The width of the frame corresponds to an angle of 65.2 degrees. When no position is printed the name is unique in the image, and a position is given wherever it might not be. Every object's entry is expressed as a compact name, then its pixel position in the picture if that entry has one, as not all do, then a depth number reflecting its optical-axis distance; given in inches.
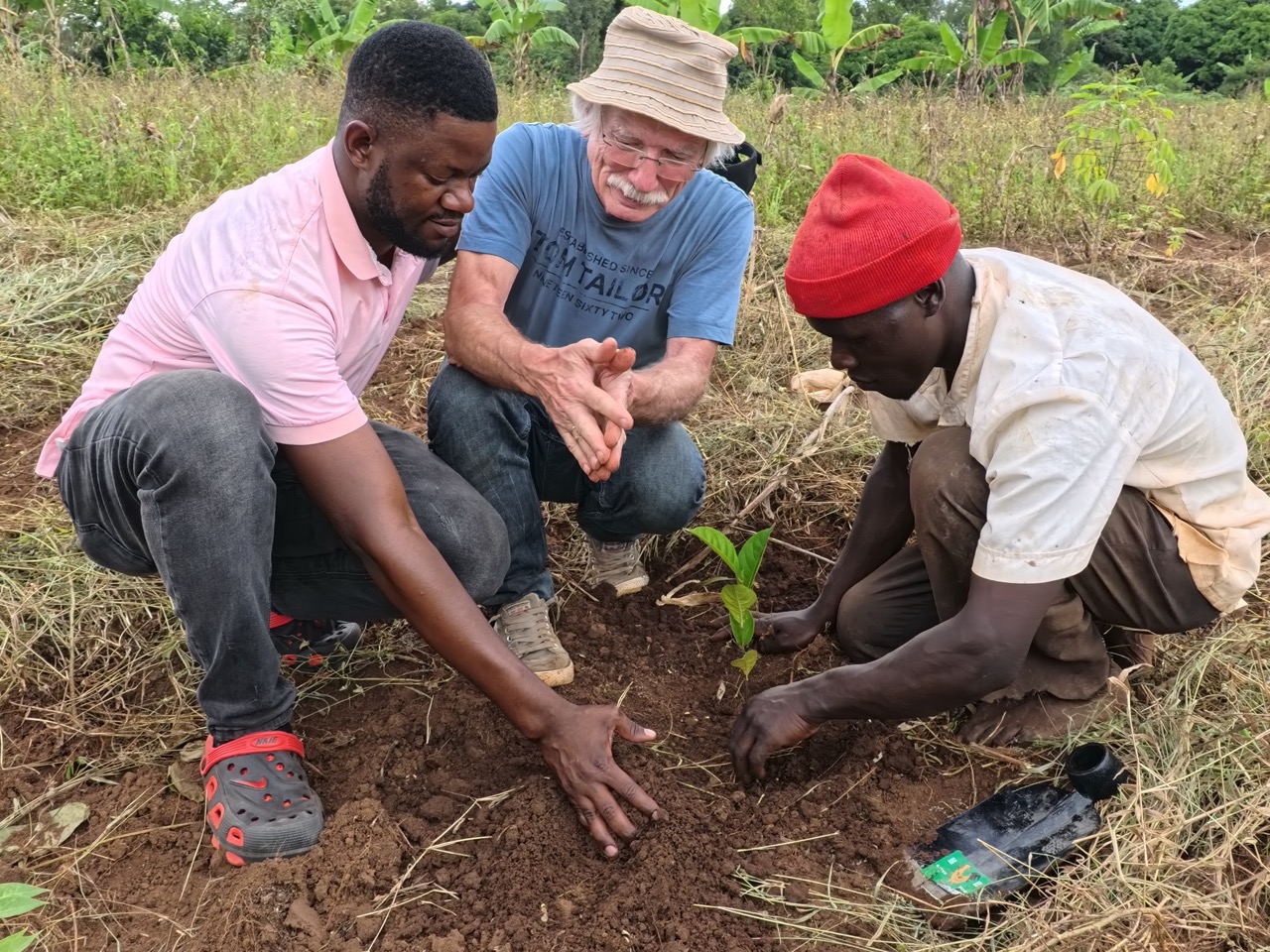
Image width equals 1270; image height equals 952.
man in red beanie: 64.2
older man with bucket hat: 91.8
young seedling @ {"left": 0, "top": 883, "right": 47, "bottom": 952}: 43.7
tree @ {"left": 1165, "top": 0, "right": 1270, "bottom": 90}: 1035.3
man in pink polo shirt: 68.3
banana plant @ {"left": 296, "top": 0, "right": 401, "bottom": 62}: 465.6
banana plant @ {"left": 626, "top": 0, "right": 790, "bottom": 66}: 374.0
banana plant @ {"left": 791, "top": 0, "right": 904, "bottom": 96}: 359.9
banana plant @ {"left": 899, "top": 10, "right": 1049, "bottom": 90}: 445.7
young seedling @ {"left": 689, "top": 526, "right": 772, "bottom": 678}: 87.5
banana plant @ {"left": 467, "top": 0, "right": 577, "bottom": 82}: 464.8
